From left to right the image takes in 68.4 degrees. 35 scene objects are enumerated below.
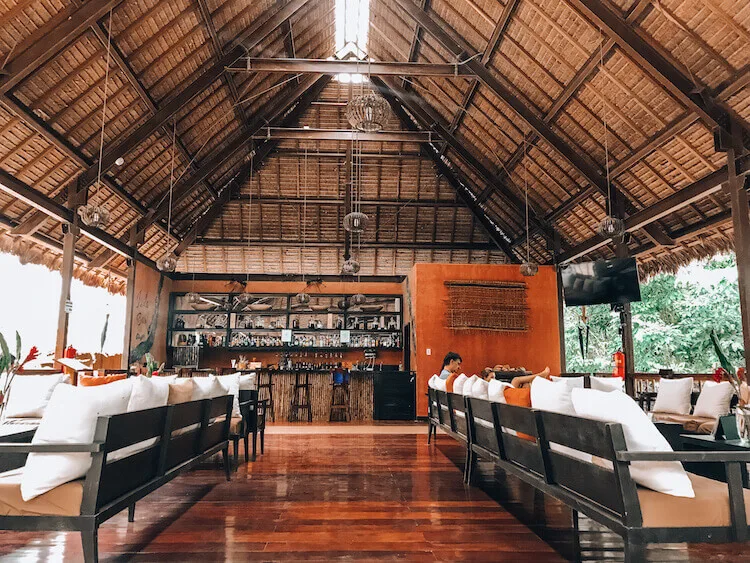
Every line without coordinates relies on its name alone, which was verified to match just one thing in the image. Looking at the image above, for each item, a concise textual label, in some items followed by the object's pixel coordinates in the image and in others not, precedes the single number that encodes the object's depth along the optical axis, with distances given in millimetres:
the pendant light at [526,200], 8901
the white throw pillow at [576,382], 3969
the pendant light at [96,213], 5949
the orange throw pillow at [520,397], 3496
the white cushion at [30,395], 4375
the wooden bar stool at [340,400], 10578
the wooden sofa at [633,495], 2115
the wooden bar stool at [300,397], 10500
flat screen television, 9141
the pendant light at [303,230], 12519
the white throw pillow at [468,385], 4672
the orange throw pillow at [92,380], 3831
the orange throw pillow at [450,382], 5559
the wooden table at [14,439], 3180
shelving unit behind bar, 12125
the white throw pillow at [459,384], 5080
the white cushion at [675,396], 5992
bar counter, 10422
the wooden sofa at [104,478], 2297
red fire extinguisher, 8531
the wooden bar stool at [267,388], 10539
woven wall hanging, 10648
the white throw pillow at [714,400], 5270
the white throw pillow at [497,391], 3906
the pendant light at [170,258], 8125
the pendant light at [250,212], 11910
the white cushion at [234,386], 5283
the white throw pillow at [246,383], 5926
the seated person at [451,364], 6846
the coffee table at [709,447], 3092
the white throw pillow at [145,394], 2966
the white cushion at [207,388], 4121
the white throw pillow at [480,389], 4301
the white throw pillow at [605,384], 4291
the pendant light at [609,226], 6629
